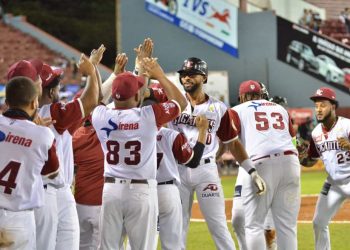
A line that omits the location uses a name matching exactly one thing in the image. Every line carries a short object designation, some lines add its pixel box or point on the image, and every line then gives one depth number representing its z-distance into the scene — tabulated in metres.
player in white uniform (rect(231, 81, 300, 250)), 14.84
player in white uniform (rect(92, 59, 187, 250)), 11.64
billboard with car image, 55.81
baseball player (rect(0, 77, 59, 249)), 9.66
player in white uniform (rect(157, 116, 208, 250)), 13.05
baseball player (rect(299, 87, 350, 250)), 16.09
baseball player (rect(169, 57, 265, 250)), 14.66
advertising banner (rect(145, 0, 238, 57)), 55.03
